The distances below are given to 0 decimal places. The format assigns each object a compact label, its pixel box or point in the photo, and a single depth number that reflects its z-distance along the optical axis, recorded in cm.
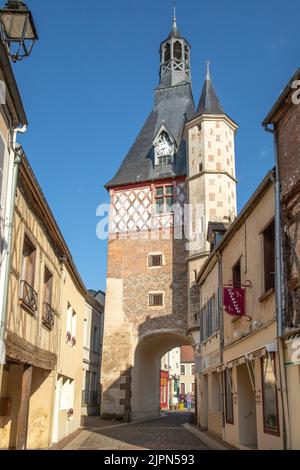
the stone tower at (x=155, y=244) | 2316
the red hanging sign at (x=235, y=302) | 1085
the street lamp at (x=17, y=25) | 689
